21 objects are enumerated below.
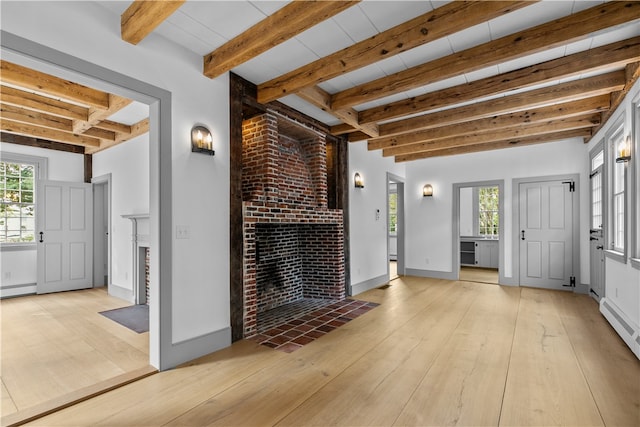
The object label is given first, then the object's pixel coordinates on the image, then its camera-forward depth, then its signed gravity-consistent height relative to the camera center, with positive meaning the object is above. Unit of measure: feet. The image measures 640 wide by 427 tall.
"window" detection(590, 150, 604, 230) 15.66 +1.28
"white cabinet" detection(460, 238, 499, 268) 26.40 -3.35
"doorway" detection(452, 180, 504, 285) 26.48 -1.50
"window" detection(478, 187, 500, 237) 27.30 +0.26
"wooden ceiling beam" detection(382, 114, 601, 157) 15.24 +4.38
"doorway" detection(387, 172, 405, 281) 23.57 -1.13
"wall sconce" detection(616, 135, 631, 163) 10.61 +2.16
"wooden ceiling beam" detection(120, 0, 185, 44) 6.88 +4.63
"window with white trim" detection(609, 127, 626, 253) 12.62 +0.65
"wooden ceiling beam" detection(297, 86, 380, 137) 11.90 +4.49
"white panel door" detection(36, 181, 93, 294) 18.02 -1.18
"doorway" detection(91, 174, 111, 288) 20.02 -1.14
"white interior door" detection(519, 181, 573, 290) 18.48 -1.28
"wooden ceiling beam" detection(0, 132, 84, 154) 17.28 +4.29
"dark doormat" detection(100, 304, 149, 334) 12.53 -4.46
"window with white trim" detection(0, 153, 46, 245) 17.76 +1.16
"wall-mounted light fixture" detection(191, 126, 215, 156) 9.64 +2.35
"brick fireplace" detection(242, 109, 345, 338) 12.09 -0.18
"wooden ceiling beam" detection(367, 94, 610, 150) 13.26 +4.52
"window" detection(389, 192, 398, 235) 33.81 +0.10
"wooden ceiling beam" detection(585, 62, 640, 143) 10.06 +4.45
